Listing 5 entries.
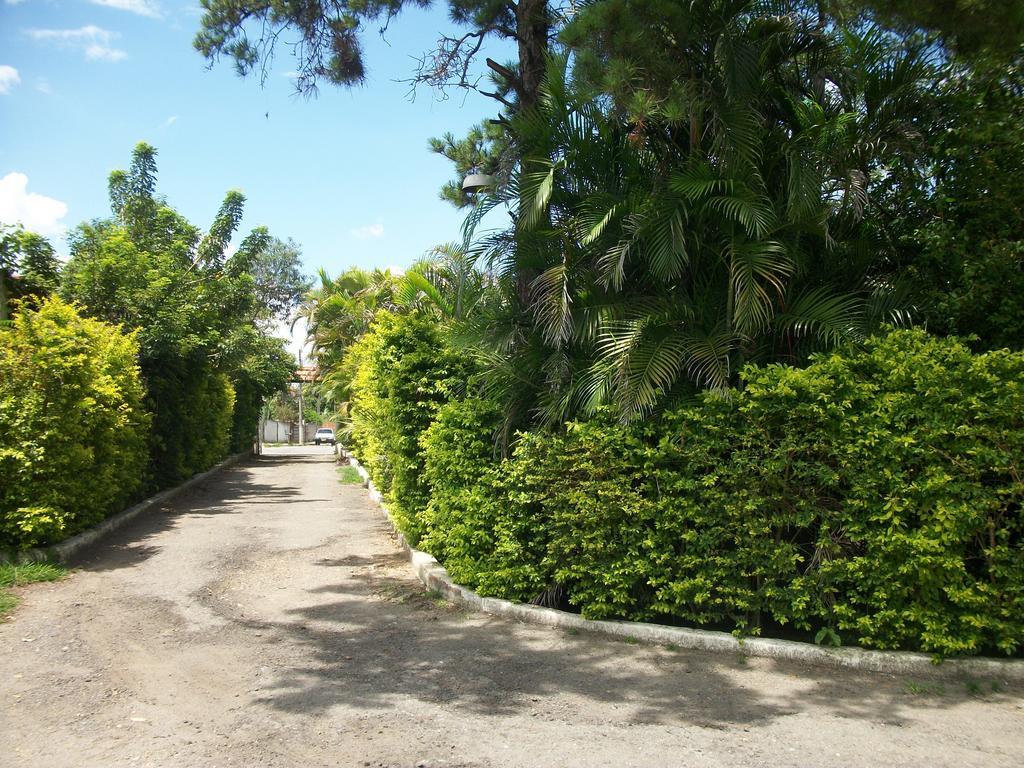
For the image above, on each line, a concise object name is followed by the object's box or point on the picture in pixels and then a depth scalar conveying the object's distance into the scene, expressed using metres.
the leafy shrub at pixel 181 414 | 15.51
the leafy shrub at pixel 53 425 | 8.64
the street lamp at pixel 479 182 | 7.80
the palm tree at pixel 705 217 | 6.47
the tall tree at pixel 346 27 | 9.73
